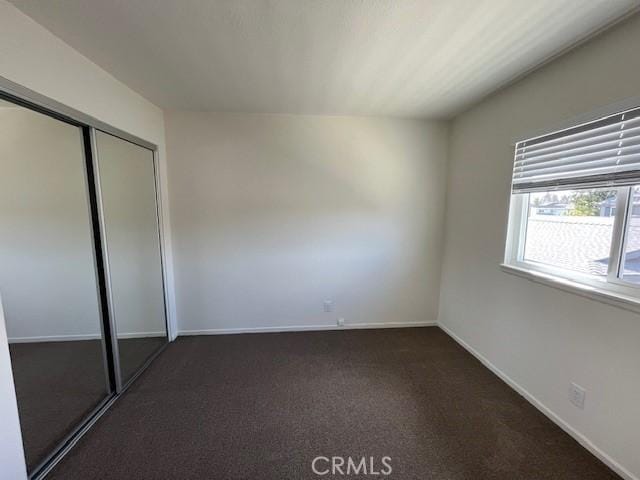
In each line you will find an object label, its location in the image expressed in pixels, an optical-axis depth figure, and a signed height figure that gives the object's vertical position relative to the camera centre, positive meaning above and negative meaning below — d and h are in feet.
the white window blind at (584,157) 4.61 +1.24
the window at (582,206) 4.74 +0.23
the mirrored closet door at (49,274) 6.16 -1.64
